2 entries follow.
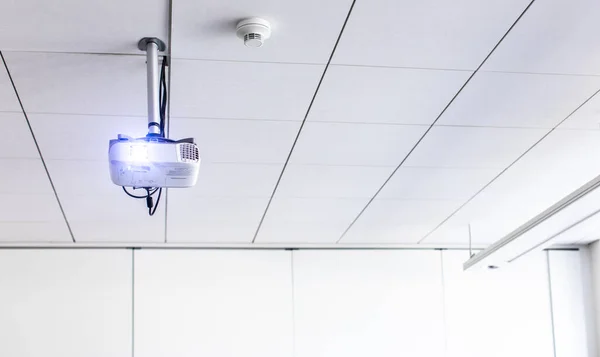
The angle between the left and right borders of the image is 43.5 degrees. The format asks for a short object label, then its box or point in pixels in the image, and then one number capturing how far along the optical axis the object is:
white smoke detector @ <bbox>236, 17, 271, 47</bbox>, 3.06
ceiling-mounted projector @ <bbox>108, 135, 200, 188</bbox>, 3.05
